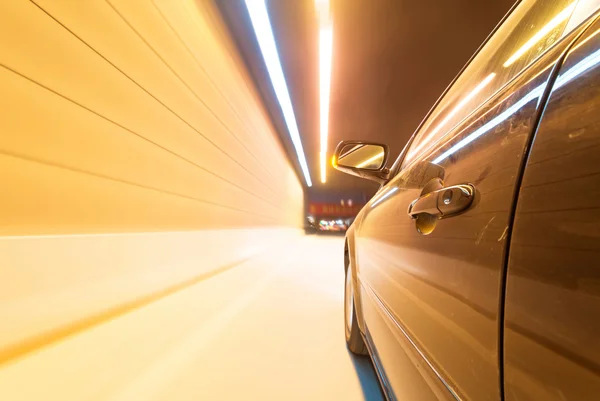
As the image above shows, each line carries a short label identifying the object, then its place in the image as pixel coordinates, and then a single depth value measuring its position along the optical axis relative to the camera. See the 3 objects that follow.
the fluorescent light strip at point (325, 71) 3.65
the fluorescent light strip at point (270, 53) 3.26
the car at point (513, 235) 0.29
